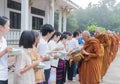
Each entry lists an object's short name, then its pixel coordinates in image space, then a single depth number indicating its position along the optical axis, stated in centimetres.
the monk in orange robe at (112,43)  1138
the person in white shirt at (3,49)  350
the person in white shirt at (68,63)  832
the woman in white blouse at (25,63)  375
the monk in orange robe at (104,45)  826
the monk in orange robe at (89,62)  673
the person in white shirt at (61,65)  690
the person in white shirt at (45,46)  466
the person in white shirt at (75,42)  834
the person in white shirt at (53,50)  566
